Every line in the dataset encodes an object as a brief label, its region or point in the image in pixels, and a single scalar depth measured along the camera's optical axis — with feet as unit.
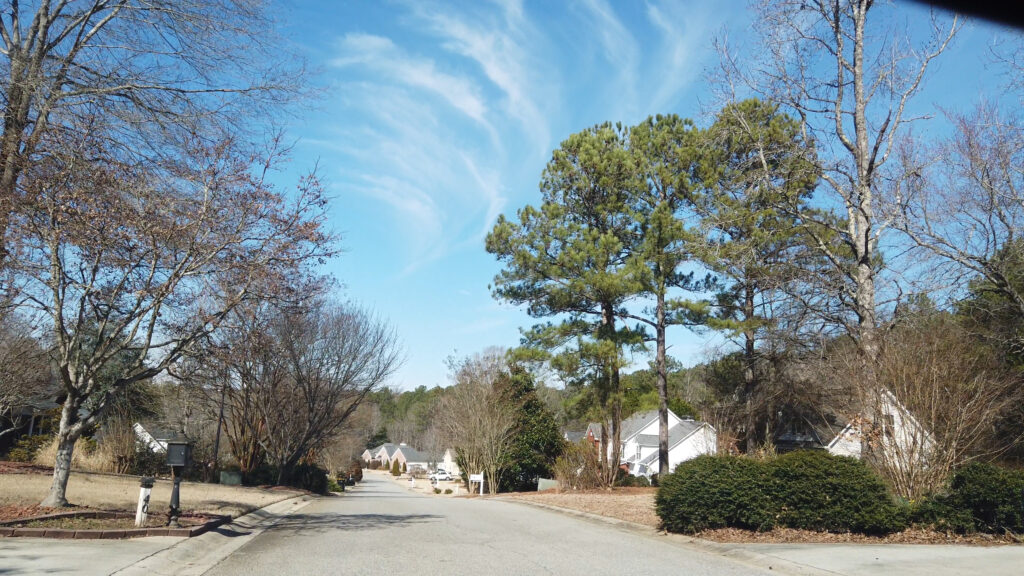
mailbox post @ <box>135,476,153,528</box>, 31.55
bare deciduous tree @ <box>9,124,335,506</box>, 32.71
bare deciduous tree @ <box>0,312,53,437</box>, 61.98
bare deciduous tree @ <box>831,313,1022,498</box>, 36.09
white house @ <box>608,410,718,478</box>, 170.50
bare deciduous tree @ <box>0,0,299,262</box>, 33.58
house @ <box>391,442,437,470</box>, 361.92
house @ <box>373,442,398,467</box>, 395.79
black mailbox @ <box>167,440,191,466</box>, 32.83
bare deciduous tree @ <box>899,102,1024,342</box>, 51.52
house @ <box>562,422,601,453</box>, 190.97
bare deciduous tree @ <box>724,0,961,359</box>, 50.34
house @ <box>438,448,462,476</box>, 284.37
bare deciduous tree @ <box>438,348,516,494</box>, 106.93
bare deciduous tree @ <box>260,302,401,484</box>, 83.97
